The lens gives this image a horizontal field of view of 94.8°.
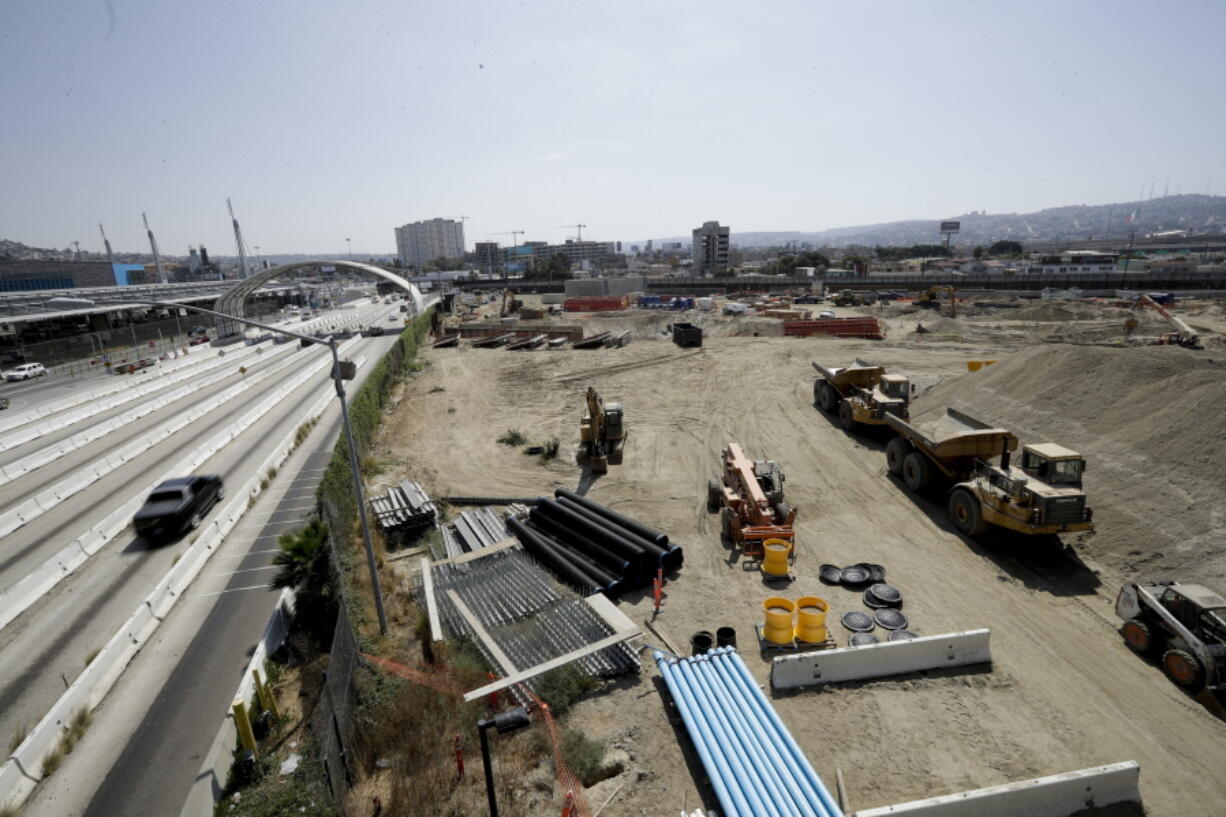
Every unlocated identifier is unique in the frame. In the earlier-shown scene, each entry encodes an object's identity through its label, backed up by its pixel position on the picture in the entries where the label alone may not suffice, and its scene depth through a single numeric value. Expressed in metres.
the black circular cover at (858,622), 11.62
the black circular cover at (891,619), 11.60
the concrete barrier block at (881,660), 10.12
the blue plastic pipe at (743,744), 7.46
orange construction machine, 14.70
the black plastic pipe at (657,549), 13.59
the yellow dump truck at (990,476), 12.85
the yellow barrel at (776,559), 13.55
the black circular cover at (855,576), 13.27
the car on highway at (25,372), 37.50
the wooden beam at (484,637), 10.35
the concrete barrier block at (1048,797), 7.31
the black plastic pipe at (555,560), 13.21
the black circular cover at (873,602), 12.44
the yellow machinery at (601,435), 20.73
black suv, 16.12
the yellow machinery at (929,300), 61.12
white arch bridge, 57.28
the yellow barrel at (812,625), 11.01
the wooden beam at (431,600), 11.58
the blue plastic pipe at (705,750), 7.50
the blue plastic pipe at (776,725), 7.41
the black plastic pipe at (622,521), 14.15
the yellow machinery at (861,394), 21.50
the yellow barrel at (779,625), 11.14
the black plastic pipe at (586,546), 13.37
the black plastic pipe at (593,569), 13.02
